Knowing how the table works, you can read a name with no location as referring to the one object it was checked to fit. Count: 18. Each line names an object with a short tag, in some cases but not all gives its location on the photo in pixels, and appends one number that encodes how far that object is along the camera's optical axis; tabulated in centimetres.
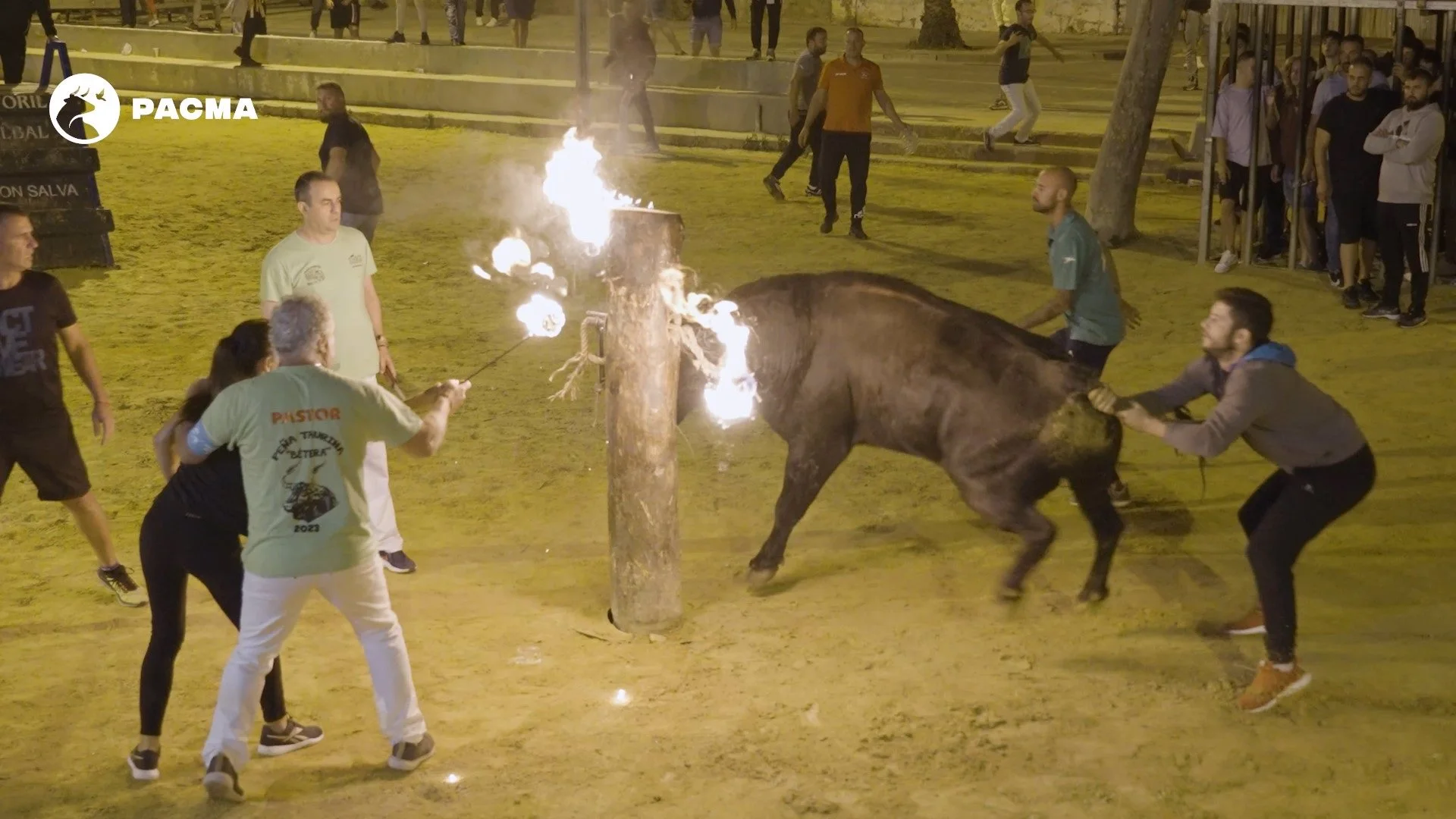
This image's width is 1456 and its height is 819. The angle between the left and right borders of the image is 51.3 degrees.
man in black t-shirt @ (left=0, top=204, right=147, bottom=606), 661
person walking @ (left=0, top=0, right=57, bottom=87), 1530
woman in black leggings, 539
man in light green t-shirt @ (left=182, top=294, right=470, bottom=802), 512
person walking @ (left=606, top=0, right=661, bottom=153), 2084
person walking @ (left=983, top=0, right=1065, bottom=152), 1939
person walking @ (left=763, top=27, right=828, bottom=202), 1730
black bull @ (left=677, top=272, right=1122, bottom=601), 679
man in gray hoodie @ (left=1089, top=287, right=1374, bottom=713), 584
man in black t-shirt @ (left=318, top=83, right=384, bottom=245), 1102
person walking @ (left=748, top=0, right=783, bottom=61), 2581
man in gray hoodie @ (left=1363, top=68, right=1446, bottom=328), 1172
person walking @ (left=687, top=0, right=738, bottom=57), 2686
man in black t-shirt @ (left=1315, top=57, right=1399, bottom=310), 1229
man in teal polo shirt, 774
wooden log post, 664
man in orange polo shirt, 1526
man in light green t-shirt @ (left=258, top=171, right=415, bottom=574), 686
